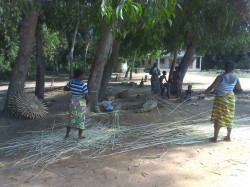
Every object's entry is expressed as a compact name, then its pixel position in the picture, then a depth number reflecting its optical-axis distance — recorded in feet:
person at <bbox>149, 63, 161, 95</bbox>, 33.59
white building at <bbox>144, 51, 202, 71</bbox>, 138.89
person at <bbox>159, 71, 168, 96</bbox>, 32.54
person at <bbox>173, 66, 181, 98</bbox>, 32.42
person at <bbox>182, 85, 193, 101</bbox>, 30.11
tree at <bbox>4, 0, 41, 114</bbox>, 19.95
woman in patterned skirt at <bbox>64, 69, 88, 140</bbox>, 14.73
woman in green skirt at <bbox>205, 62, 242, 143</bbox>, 14.81
